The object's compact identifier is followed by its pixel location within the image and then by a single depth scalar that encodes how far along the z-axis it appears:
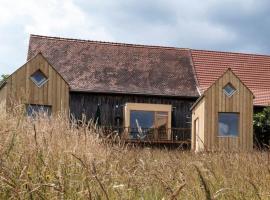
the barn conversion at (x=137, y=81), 31.77
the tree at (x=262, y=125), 30.64
